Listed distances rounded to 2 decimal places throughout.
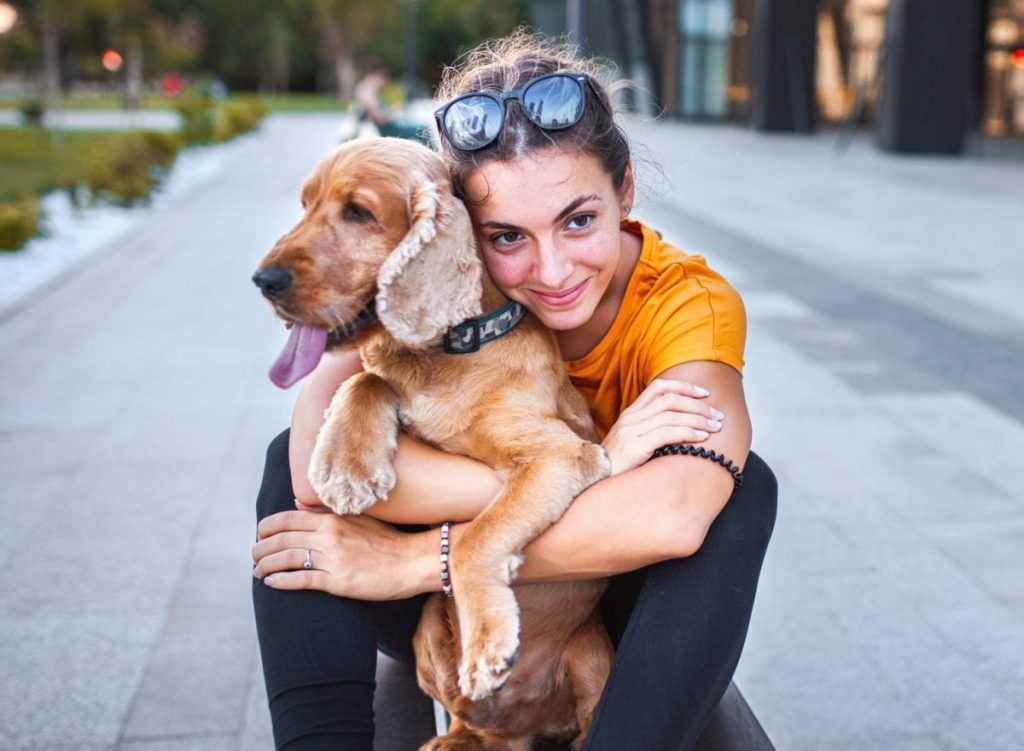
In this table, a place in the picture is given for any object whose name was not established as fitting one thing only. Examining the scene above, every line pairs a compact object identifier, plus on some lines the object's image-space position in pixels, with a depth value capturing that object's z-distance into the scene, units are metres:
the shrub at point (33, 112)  25.55
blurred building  18.66
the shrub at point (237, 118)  24.75
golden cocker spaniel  1.98
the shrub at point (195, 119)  22.05
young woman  2.01
